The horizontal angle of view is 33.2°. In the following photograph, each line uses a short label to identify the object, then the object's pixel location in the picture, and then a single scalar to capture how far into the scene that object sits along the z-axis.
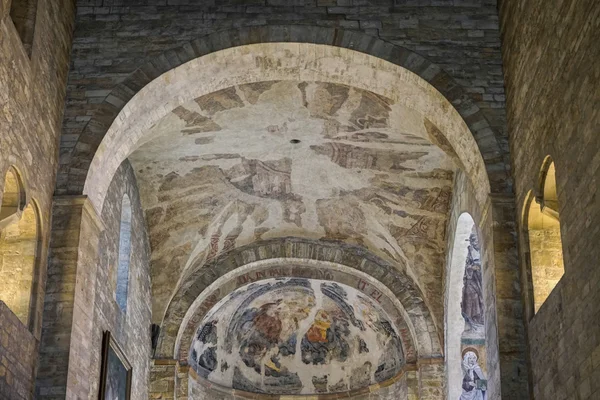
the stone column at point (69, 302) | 10.05
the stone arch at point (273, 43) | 11.16
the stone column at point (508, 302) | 9.99
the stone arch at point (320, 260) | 16.88
